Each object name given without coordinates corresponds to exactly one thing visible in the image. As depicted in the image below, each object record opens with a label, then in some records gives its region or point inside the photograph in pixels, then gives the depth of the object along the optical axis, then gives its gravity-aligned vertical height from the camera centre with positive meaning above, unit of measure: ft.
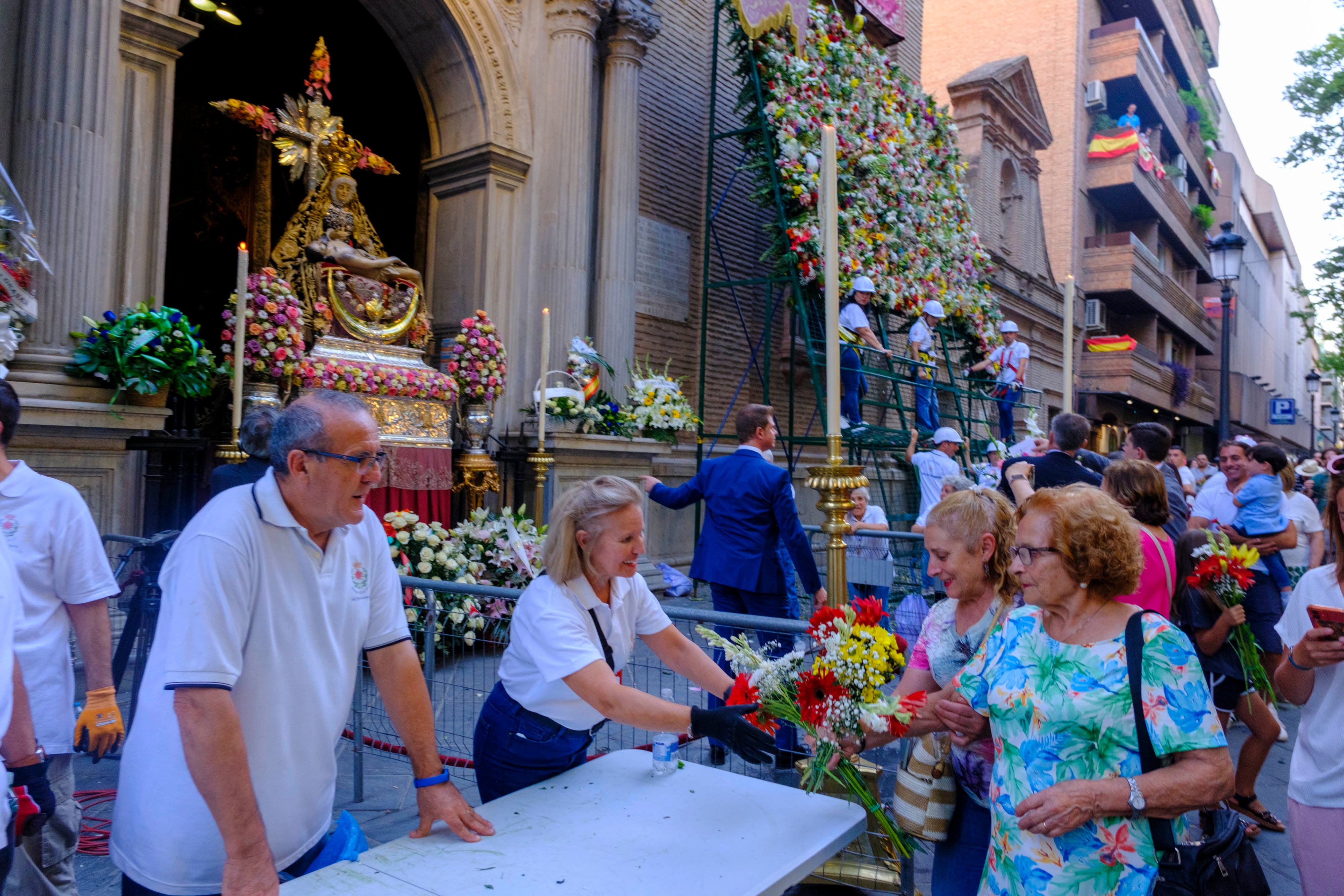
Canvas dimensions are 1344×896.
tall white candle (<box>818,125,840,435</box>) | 10.01 +2.49
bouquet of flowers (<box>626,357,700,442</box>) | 31.60 +2.22
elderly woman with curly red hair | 6.67 -1.91
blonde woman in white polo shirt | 8.49 -1.87
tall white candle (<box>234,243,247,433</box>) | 16.89 +2.48
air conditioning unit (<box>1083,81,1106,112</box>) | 85.20 +38.25
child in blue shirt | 20.97 -0.29
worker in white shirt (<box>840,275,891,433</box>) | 34.09 +5.14
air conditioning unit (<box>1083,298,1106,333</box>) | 84.53 +16.65
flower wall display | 35.14 +14.03
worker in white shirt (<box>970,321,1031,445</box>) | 44.52 +5.53
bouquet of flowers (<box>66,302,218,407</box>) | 18.47 +2.02
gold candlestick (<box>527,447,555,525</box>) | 24.94 -0.18
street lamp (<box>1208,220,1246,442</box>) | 46.06 +11.80
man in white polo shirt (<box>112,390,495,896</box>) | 6.40 -1.80
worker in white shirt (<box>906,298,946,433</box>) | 40.52 +5.71
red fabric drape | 23.95 -1.25
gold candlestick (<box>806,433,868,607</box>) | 10.73 -0.35
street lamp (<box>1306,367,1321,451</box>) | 93.71 +13.95
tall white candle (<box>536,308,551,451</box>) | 24.08 +2.97
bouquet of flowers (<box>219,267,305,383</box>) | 22.41 +3.23
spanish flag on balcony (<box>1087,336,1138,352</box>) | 88.43 +14.24
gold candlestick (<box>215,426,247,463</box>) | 17.38 -0.02
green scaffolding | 35.35 +6.57
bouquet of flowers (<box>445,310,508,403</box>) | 27.32 +3.17
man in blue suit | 17.78 -1.37
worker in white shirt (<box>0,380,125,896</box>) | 8.79 -1.67
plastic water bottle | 8.29 -2.75
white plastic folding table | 6.26 -3.00
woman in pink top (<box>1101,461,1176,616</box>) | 11.98 -0.54
